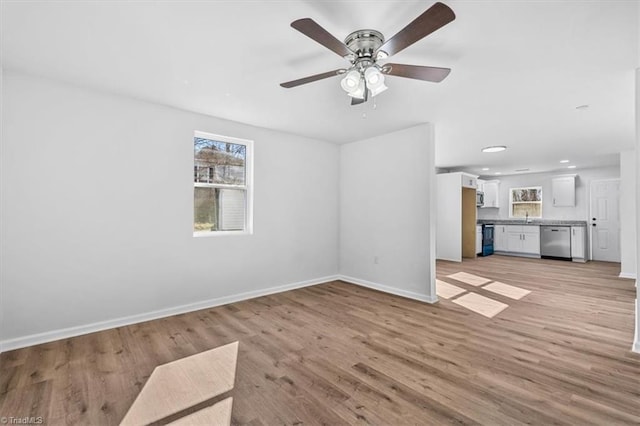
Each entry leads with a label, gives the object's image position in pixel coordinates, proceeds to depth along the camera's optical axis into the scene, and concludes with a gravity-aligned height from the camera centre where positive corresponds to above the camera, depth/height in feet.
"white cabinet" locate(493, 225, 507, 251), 28.19 -2.27
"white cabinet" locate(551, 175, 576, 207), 25.89 +2.26
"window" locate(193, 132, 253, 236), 12.40 +1.37
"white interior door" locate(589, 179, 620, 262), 23.77 -0.38
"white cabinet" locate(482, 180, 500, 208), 30.37 +2.37
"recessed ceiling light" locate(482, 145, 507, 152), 17.74 +4.24
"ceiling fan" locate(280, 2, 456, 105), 5.45 +3.46
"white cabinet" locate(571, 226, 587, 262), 23.93 -2.40
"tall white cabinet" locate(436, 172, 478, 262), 23.72 -0.07
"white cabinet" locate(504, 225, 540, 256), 26.22 -2.20
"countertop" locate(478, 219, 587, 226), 24.56 -0.60
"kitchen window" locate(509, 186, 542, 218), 28.37 +1.37
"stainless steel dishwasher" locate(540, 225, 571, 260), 24.71 -2.35
